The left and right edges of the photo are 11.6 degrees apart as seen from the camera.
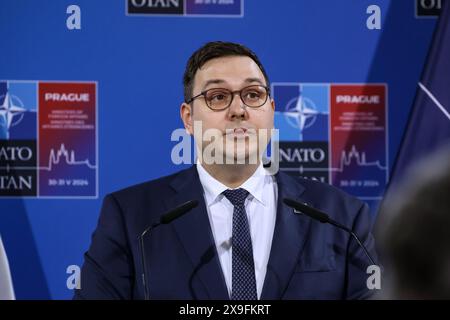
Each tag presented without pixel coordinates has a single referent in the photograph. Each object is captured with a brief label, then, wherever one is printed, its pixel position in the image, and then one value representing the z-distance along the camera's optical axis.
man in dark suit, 3.94
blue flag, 4.39
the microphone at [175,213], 3.84
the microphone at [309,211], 3.87
